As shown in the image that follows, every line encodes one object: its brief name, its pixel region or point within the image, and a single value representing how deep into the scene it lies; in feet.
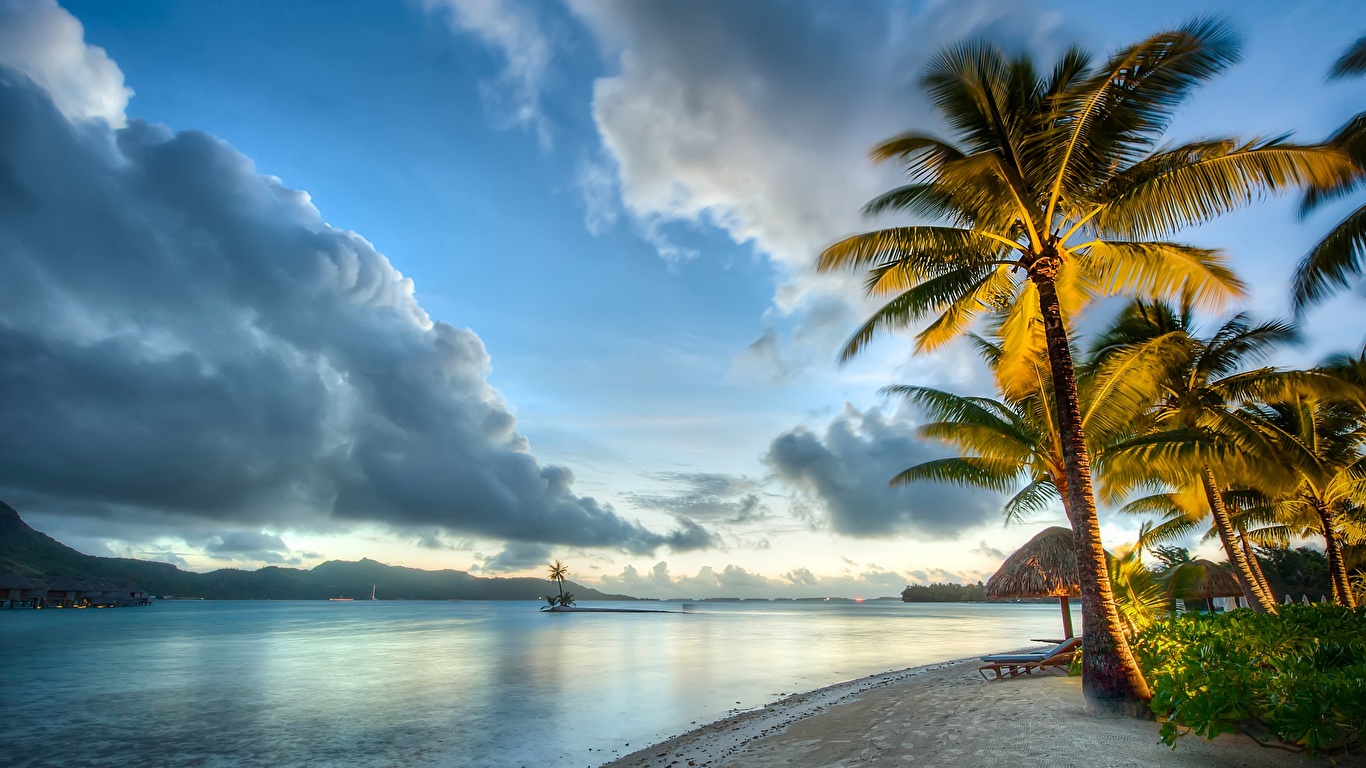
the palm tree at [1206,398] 39.83
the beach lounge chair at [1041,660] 38.27
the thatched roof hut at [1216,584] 72.33
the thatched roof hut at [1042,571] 52.06
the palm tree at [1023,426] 36.37
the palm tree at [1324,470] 41.96
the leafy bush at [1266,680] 14.48
